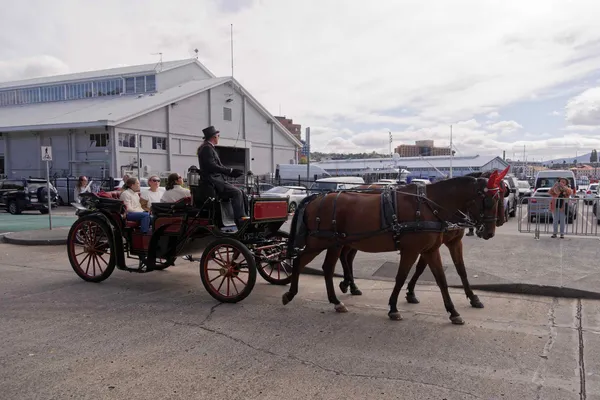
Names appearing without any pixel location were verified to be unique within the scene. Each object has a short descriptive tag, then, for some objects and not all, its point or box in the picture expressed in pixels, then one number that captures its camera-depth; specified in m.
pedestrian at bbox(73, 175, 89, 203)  14.97
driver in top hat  6.88
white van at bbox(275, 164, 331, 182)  40.69
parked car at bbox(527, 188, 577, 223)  11.87
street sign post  14.18
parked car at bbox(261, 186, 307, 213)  24.88
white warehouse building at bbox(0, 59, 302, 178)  31.36
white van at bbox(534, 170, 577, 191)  26.27
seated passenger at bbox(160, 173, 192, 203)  7.97
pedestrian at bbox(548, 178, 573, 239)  11.38
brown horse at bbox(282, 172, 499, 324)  5.83
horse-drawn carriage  6.78
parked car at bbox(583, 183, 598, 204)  28.18
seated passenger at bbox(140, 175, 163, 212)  9.34
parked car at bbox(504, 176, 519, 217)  20.23
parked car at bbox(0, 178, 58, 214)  22.88
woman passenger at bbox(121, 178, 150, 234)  7.75
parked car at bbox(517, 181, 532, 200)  29.91
